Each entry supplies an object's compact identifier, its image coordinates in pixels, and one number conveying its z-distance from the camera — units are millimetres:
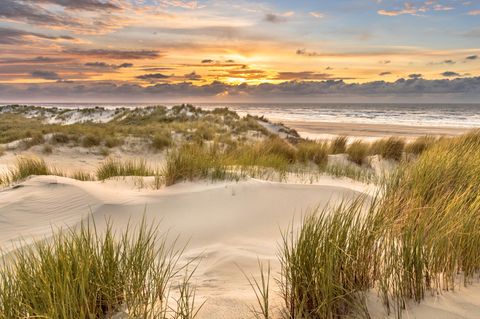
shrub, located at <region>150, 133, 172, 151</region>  13570
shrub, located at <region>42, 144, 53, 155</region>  12305
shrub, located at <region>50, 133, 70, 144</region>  13092
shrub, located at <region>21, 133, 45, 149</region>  12688
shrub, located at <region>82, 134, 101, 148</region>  13109
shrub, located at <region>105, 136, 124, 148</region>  13273
